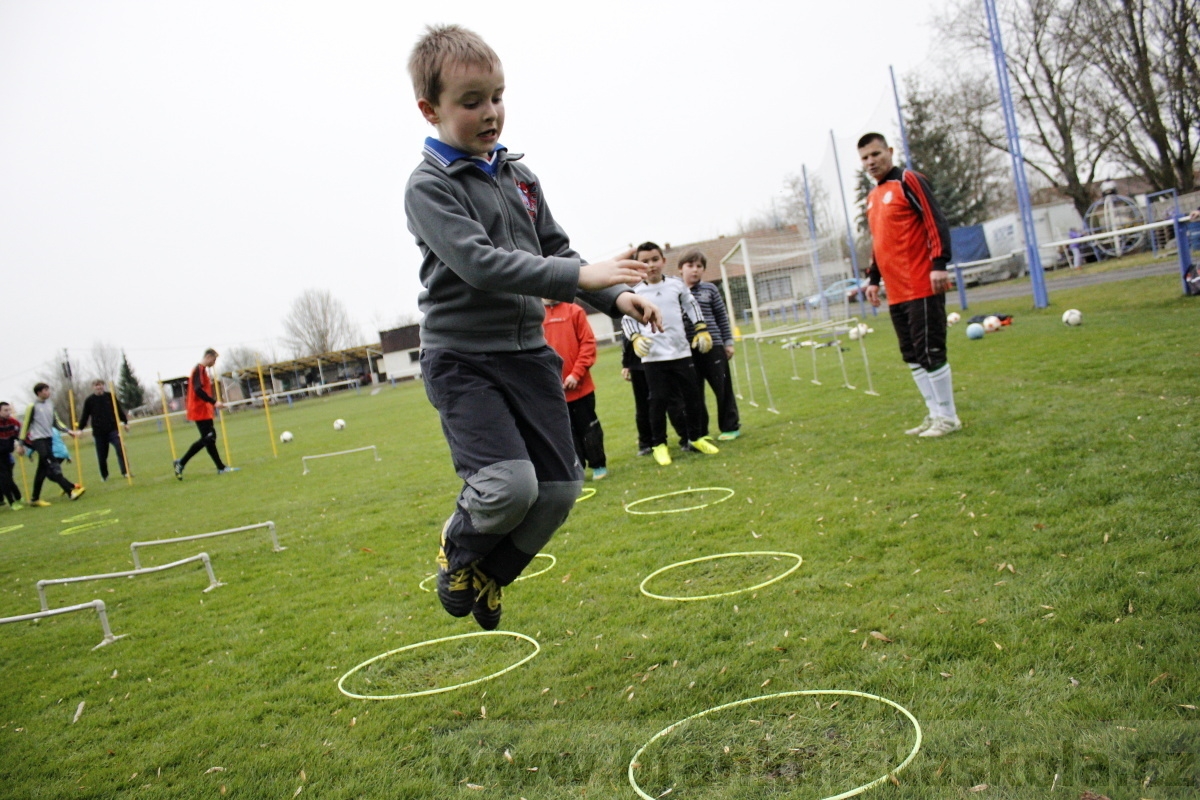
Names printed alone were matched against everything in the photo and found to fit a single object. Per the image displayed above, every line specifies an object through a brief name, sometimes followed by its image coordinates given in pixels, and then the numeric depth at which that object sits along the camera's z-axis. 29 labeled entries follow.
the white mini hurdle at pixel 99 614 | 4.99
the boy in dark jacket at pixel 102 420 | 17.98
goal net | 18.01
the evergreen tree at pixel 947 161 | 42.31
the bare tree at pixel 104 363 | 86.93
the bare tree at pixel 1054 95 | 29.97
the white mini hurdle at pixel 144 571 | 5.73
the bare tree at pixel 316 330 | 93.81
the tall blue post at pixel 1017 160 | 17.48
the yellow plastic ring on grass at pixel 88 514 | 13.20
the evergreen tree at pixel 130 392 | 81.06
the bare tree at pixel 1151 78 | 26.03
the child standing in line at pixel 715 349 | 9.52
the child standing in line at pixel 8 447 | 16.52
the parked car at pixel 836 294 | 21.47
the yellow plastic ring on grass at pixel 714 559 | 4.31
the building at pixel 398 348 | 83.12
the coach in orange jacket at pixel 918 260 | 7.46
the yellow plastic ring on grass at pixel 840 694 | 2.41
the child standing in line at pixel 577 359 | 8.17
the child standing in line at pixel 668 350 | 8.80
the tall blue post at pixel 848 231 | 25.09
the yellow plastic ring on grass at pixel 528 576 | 5.46
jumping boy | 3.00
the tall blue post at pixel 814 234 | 20.27
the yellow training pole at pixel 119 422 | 18.36
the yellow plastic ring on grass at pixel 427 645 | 3.68
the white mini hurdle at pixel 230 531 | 6.80
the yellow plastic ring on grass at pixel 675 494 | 6.84
